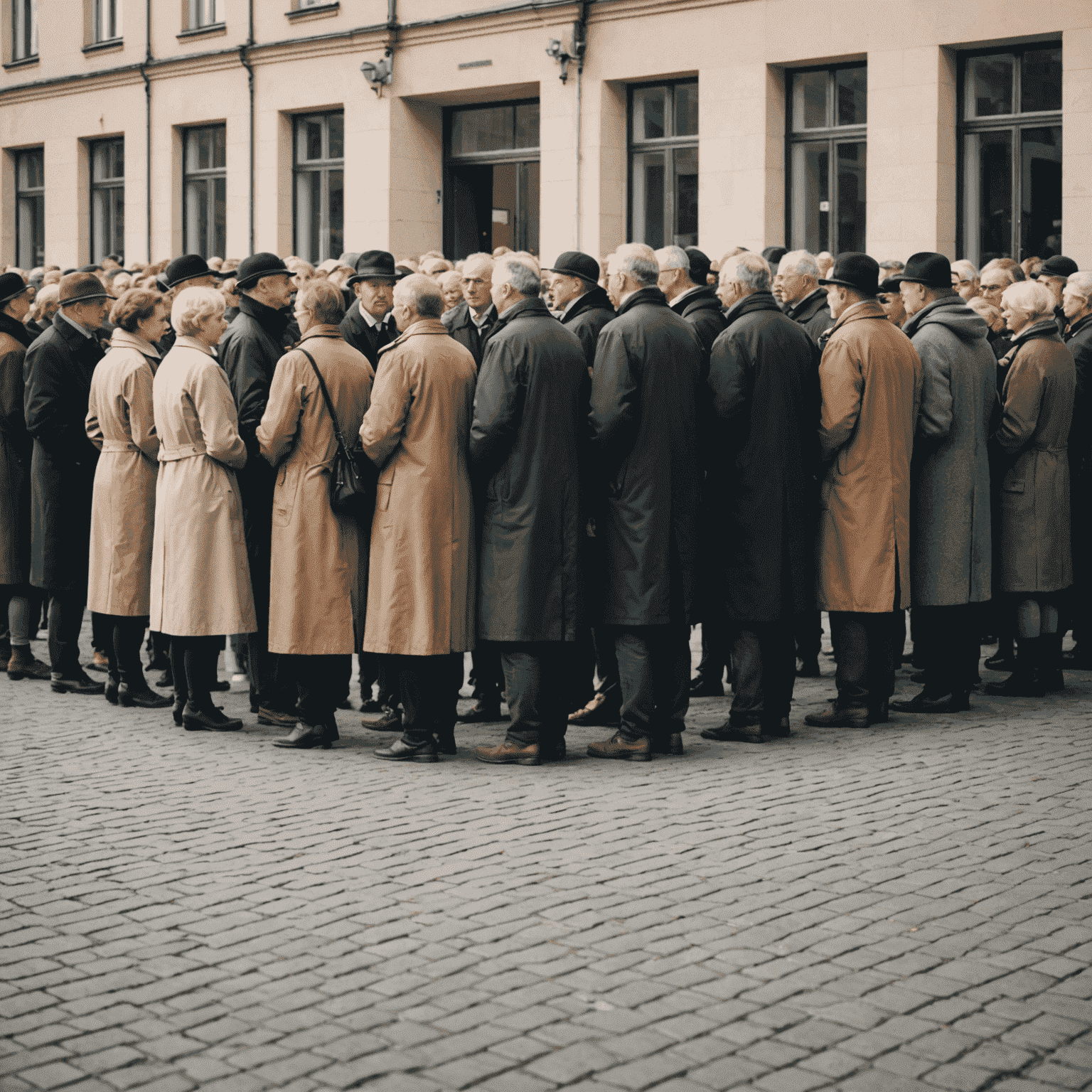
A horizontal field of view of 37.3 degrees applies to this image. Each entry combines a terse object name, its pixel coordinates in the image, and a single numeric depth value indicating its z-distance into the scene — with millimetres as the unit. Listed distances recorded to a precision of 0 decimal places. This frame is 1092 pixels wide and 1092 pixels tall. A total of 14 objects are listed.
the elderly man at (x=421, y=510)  7359
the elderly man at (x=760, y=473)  7723
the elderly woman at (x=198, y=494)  7918
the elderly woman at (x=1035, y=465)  9031
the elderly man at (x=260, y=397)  8242
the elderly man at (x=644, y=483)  7324
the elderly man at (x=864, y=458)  8016
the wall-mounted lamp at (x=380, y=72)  23172
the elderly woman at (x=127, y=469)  8547
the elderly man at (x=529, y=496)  7234
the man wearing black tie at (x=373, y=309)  9227
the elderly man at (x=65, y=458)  9328
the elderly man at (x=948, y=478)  8516
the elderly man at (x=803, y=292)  9000
